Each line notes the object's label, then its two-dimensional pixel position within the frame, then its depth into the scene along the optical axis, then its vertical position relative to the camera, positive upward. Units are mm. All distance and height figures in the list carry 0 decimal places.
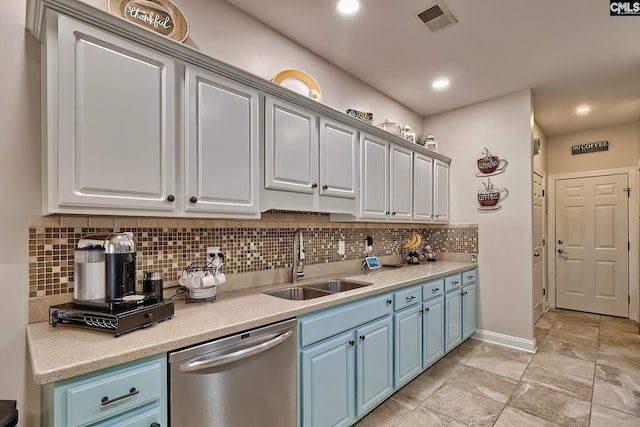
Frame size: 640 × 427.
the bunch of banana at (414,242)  3713 -315
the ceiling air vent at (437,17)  2123 +1388
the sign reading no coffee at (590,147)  4680 +1025
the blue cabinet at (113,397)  972 -598
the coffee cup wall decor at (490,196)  3604 +216
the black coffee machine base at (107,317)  1201 -402
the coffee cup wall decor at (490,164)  3611 +588
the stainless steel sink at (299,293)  2248 -559
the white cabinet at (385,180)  2709 +326
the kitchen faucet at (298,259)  2451 -343
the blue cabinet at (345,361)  1731 -894
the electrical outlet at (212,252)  1975 -225
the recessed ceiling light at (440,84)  3240 +1367
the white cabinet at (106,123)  1229 +394
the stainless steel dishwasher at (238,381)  1226 -713
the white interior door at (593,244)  4559 -440
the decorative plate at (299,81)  2336 +1020
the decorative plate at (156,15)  1572 +1035
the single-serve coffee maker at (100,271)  1334 -233
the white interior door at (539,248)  4281 -463
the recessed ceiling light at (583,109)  3909 +1331
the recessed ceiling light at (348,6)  2090 +1402
